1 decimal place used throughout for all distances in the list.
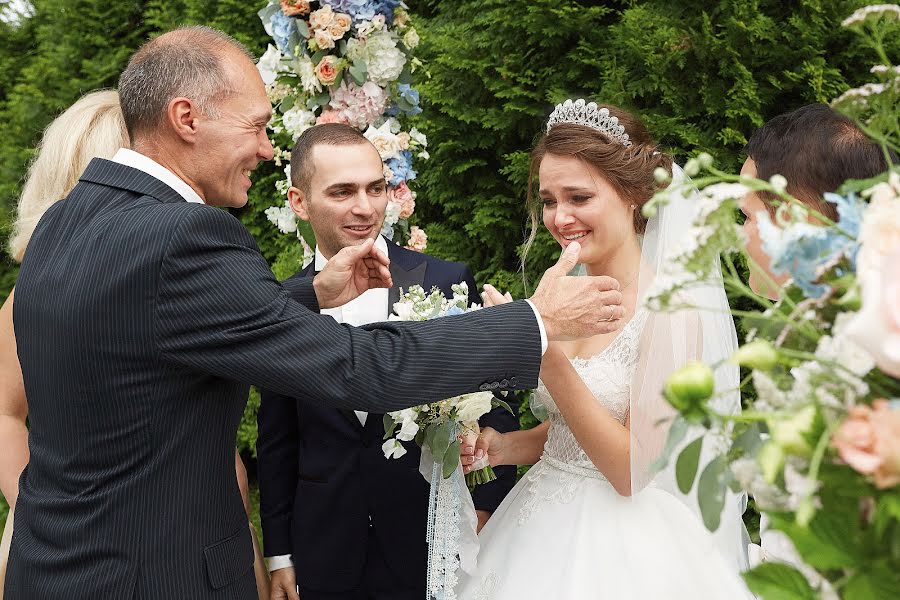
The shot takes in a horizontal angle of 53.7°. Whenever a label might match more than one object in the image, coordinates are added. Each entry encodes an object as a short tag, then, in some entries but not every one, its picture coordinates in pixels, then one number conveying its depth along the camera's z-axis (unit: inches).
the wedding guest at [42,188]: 120.2
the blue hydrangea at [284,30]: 153.9
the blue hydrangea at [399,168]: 156.3
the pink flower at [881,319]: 32.9
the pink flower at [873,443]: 33.0
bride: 99.2
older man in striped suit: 80.4
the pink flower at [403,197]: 157.2
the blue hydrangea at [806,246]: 40.1
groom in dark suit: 123.5
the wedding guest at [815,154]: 90.4
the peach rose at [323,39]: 148.3
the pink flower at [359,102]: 153.6
